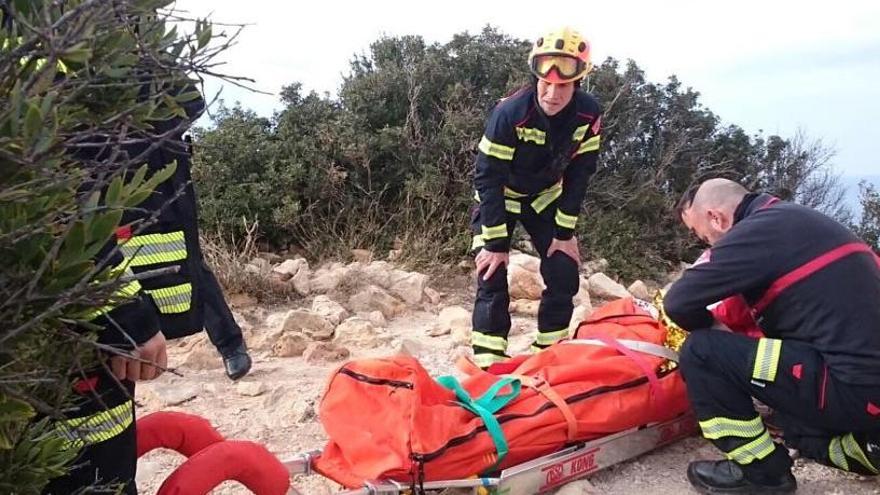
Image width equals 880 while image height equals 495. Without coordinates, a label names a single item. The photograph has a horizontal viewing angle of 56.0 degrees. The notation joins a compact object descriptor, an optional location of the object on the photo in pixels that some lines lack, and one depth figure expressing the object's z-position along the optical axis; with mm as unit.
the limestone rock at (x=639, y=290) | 6939
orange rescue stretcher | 2938
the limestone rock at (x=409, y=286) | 6246
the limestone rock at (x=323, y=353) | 4824
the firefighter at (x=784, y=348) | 3018
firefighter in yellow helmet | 4340
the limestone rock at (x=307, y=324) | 5219
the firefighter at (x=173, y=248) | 2725
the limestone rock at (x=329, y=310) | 5527
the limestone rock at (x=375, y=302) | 5926
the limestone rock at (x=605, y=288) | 6781
